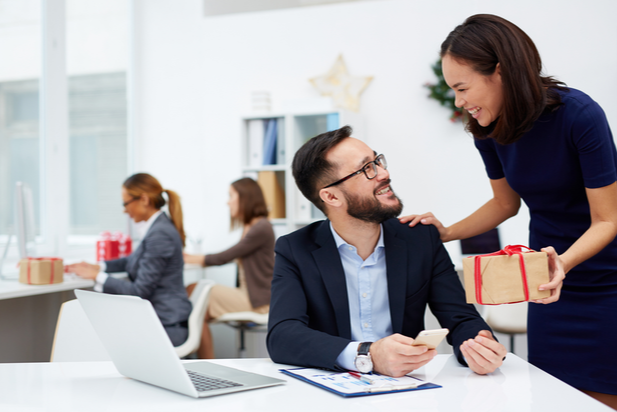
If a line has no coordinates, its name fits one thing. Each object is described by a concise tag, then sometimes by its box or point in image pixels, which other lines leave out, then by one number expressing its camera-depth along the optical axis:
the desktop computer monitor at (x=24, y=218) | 2.74
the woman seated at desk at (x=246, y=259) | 3.42
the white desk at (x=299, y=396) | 0.96
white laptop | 0.99
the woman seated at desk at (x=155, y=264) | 2.84
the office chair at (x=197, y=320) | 2.90
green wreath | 3.77
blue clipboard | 1.03
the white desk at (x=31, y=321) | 2.89
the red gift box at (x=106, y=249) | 3.63
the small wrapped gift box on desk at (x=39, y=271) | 2.64
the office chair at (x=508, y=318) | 3.04
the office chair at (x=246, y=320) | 3.20
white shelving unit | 3.87
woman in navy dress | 1.33
